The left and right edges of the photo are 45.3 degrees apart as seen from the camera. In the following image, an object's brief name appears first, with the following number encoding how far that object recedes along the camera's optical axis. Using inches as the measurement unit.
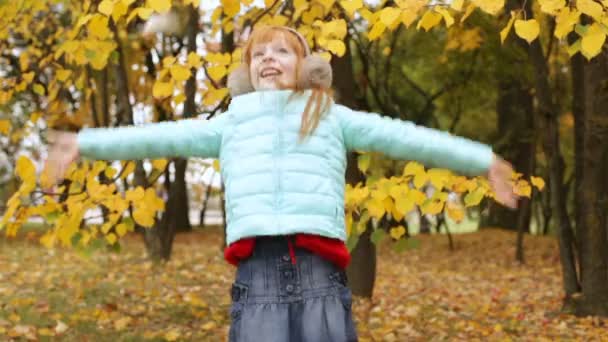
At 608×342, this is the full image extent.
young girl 103.6
